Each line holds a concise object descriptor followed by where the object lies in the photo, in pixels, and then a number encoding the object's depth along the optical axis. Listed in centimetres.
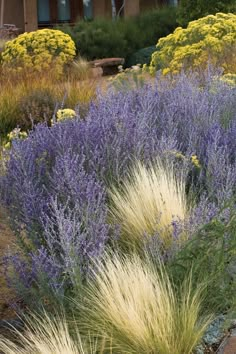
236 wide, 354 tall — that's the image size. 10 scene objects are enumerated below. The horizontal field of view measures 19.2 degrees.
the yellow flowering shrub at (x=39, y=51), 1221
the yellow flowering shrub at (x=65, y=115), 485
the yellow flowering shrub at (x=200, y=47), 873
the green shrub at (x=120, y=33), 1741
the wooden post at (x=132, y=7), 2197
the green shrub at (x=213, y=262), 317
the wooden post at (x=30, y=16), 2077
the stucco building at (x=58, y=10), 2146
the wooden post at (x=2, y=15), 2041
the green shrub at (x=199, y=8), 1645
